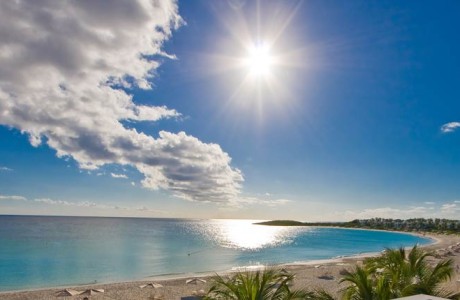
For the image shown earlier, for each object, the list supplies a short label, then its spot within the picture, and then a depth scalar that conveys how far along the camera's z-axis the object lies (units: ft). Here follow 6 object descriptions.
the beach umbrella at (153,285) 76.00
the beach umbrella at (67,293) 66.44
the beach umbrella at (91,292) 67.56
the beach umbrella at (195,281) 82.65
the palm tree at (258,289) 18.04
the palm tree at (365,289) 20.82
